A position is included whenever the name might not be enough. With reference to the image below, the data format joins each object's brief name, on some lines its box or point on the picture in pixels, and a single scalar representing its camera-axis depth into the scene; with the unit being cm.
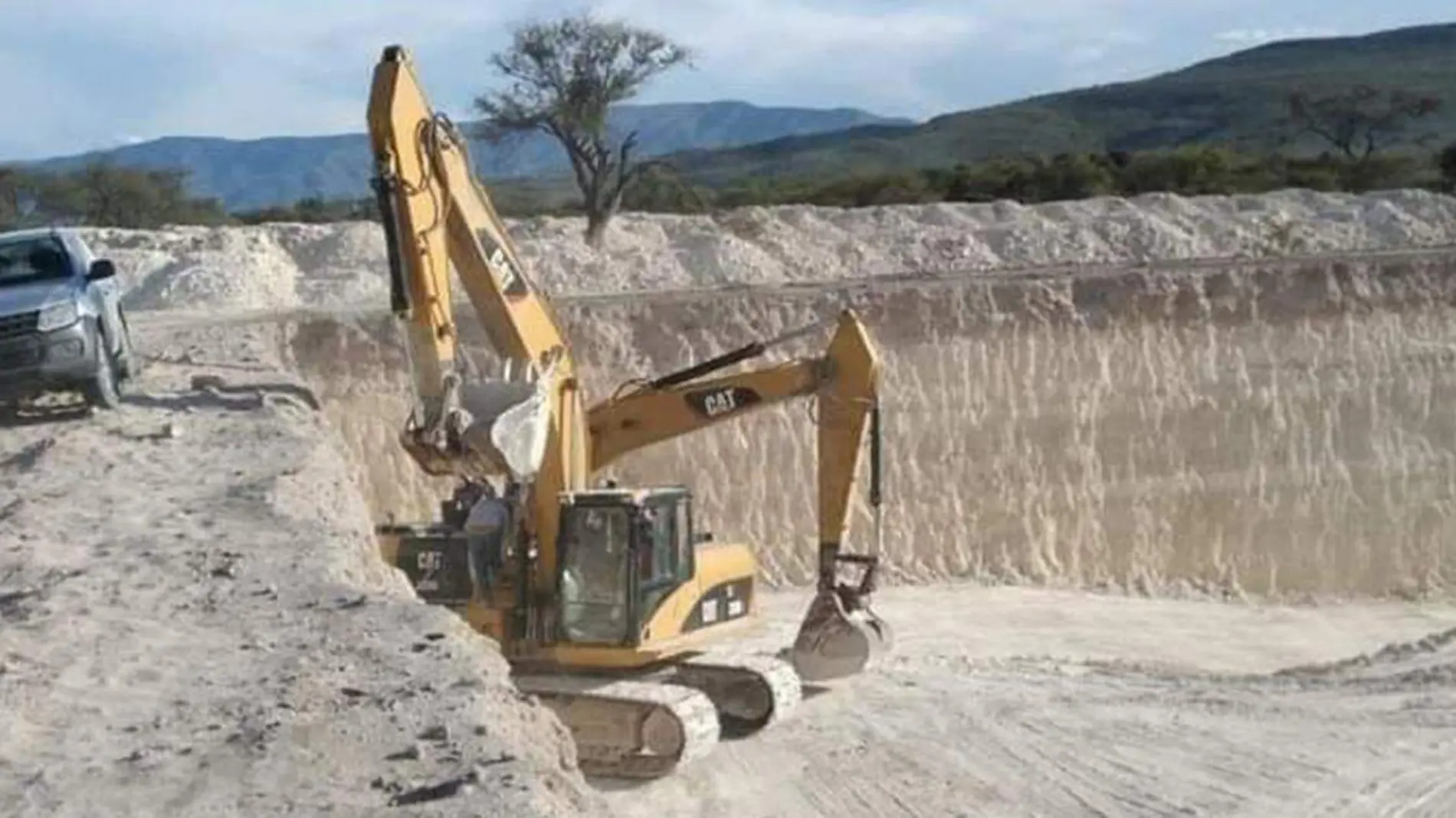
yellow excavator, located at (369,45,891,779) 1694
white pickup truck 2011
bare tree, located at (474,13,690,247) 5822
